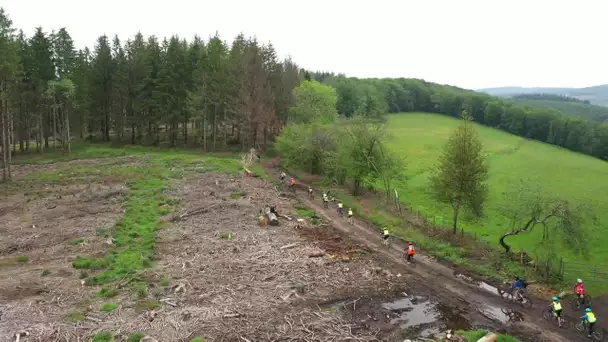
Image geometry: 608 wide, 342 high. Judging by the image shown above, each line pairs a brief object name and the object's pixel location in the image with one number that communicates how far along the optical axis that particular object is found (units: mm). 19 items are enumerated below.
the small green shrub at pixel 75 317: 17953
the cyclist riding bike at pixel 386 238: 29641
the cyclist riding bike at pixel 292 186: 43262
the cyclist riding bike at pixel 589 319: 18953
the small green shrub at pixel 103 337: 16711
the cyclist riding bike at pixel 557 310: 19984
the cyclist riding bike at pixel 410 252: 27214
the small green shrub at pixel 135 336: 16859
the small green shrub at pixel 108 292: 20266
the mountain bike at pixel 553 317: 20172
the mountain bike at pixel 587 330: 19141
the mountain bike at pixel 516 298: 22203
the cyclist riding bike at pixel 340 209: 36597
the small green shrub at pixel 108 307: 18916
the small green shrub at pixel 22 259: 24031
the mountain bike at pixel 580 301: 21936
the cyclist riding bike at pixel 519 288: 22312
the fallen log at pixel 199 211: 32844
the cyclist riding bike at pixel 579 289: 21906
